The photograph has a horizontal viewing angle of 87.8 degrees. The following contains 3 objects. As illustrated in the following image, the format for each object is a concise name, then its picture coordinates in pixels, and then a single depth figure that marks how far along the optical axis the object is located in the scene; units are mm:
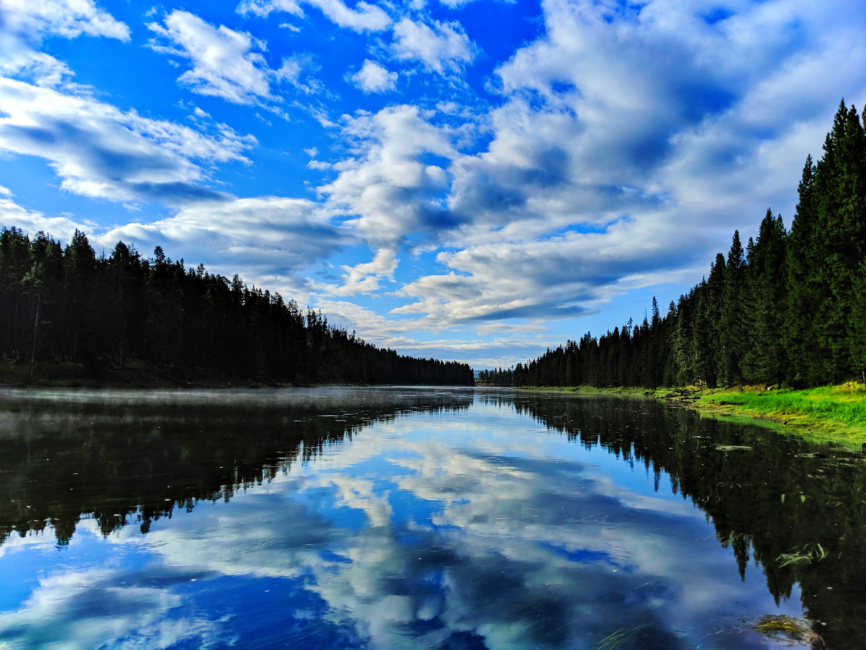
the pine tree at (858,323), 31500
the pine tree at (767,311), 49562
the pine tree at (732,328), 61969
